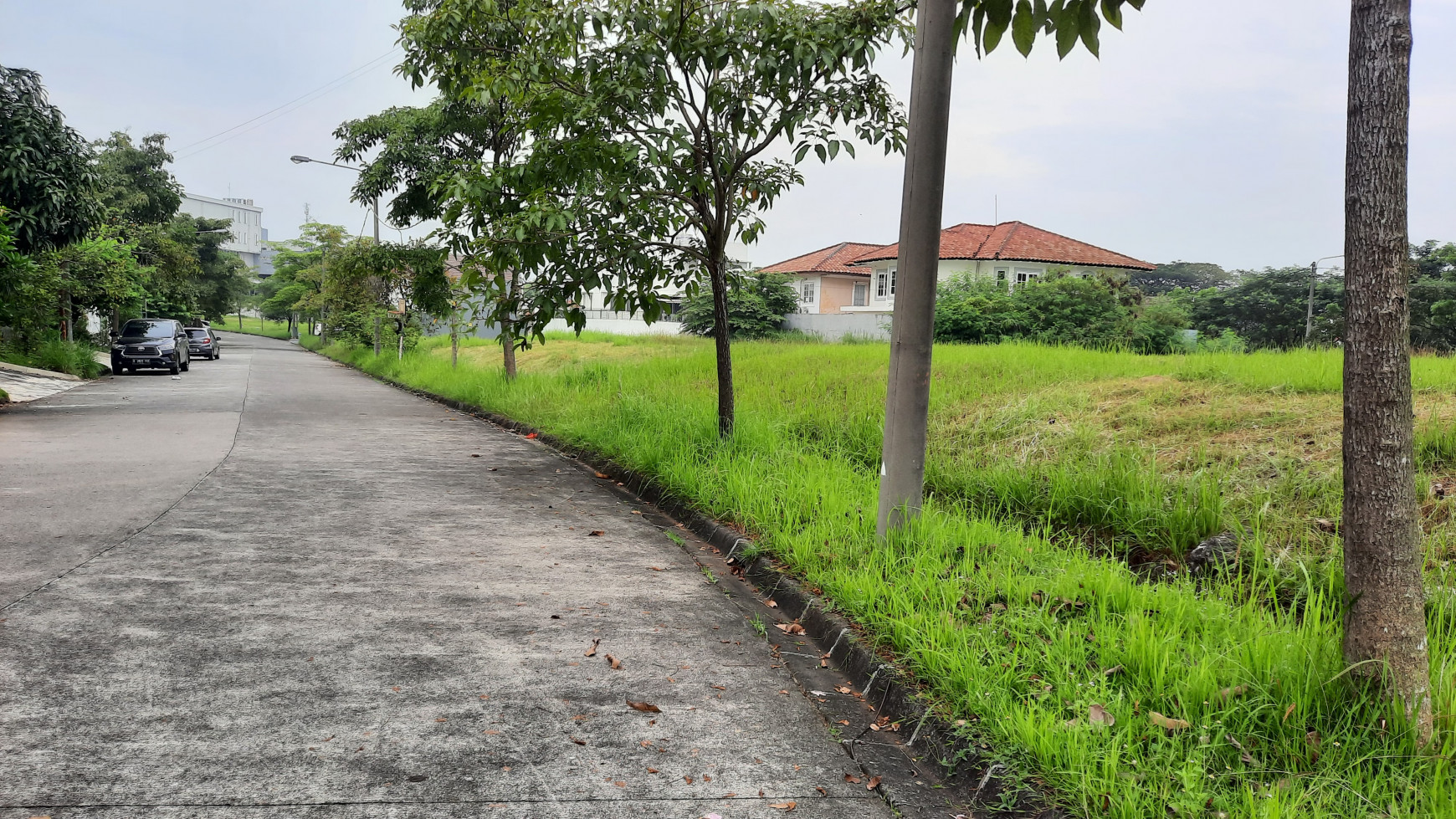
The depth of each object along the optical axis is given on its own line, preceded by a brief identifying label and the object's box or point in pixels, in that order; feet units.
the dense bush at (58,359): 84.89
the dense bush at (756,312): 137.18
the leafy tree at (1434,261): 89.15
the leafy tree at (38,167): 47.32
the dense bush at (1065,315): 91.35
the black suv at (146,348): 92.07
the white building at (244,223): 463.42
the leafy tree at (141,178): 141.08
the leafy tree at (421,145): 62.03
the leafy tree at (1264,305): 102.47
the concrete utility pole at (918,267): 19.06
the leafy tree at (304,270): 146.51
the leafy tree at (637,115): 28.60
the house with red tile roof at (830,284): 178.81
